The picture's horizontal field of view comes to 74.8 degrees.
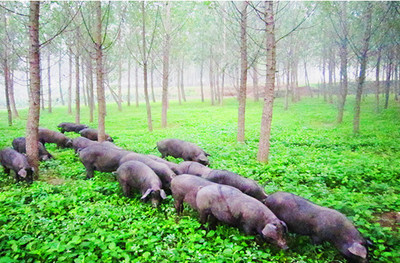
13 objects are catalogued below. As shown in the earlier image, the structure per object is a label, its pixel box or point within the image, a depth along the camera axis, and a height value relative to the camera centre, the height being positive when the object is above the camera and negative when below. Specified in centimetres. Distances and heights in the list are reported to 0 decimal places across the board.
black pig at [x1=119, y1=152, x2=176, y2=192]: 710 -174
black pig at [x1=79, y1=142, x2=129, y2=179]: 822 -167
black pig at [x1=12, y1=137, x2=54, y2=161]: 1013 -167
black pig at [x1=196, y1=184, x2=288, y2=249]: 459 -209
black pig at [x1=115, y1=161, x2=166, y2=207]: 625 -191
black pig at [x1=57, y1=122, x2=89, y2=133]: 1684 -132
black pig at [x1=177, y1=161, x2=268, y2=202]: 612 -189
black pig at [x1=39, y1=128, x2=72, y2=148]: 1262 -152
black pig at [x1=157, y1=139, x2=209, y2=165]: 954 -176
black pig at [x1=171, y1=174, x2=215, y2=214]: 580 -190
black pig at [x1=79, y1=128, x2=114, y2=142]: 1438 -152
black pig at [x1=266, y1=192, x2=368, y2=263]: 427 -217
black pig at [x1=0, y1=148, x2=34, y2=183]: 768 -173
